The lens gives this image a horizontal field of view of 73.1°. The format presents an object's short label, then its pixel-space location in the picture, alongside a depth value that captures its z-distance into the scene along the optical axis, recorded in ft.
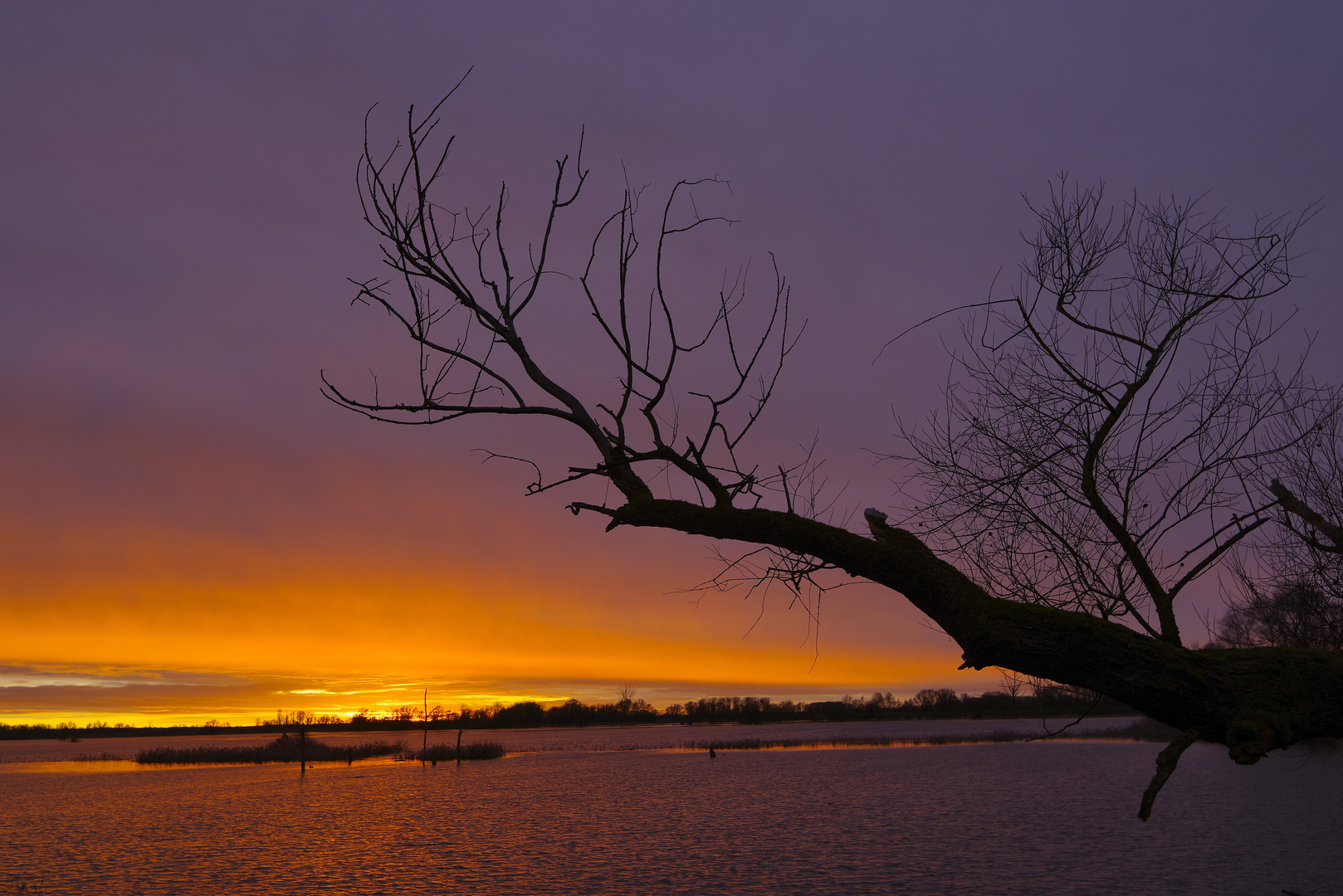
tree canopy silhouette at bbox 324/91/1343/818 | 16.29
